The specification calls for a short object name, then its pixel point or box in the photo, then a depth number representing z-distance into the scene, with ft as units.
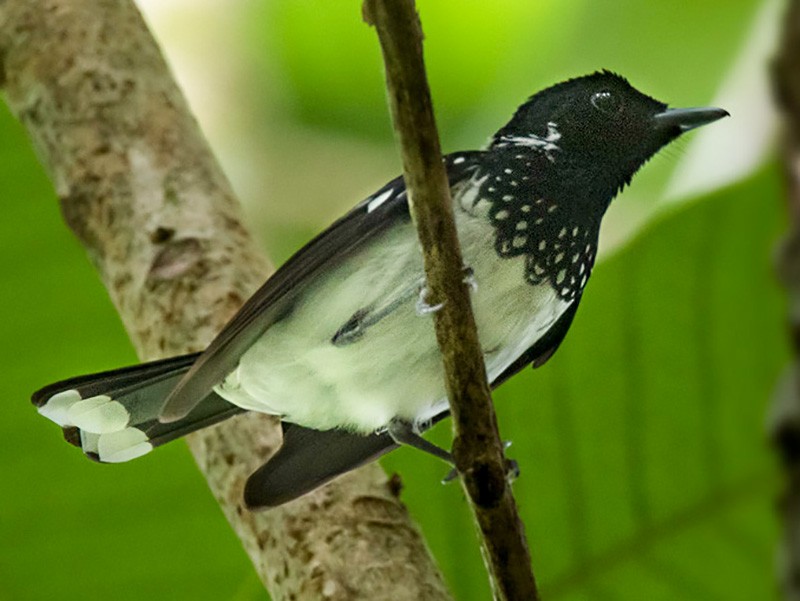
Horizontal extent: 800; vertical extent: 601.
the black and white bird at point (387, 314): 14.12
